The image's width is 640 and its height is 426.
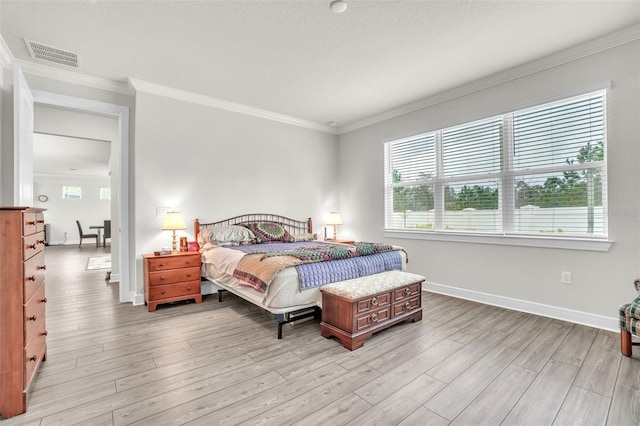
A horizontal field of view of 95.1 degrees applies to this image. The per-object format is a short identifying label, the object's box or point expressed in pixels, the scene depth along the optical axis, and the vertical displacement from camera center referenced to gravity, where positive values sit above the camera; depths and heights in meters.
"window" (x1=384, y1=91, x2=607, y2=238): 3.01 +0.47
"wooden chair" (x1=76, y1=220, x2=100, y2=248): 9.77 -0.73
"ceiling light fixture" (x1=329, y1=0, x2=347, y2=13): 2.32 +1.67
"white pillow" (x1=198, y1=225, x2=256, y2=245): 3.93 -0.30
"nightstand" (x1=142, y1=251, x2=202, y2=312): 3.50 -0.80
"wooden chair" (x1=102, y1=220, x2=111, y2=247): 9.47 -0.54
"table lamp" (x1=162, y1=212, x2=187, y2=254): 3.71 -0.11
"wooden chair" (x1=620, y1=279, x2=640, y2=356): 2.15 -0.85
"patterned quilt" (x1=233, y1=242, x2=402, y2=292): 2.66 -0.46
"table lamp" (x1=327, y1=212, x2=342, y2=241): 5.34 -0.13
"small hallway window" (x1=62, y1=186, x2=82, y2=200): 10.77 +0.79
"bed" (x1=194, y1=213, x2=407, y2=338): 2.65 -0.52
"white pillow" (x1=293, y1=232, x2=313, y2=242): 4.61 -0.38
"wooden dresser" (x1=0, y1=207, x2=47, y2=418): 1.68 -0.59
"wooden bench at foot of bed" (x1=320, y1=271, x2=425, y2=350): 2.51 -0.86
